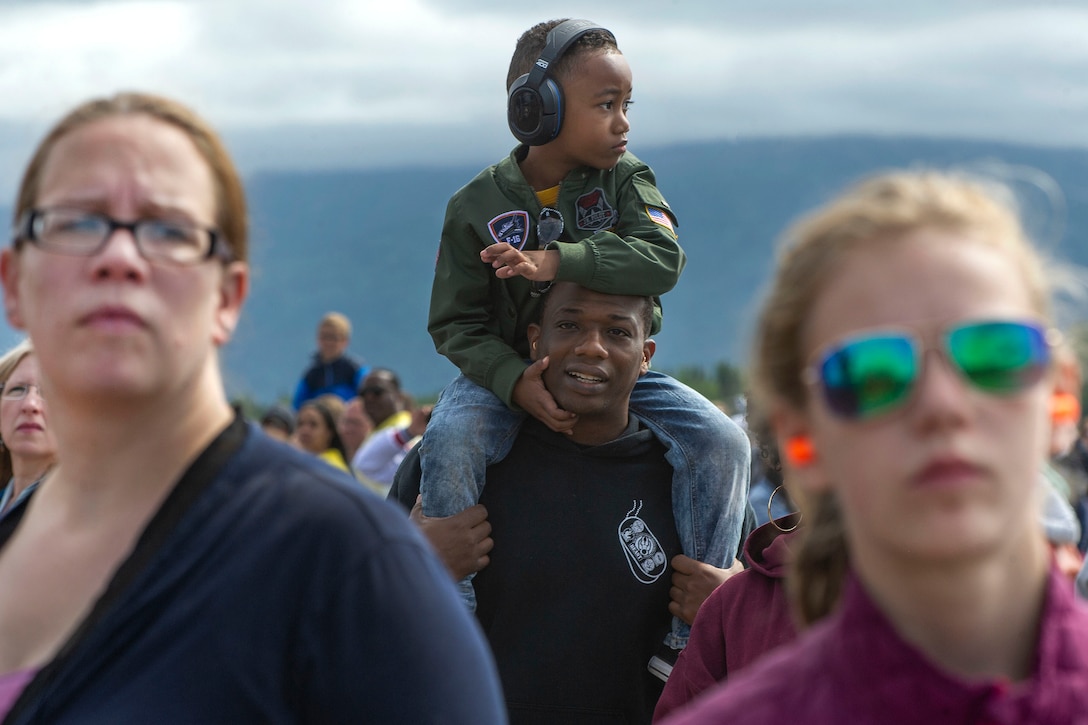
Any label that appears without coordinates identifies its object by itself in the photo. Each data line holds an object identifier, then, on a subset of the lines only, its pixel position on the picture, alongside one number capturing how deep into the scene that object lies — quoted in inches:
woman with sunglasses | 66.2
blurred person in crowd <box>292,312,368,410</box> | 569.3
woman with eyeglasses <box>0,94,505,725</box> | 84.7
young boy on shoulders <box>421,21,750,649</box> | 169.6
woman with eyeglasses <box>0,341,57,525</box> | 184.9
